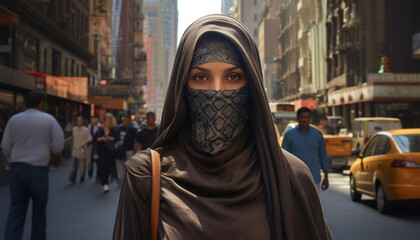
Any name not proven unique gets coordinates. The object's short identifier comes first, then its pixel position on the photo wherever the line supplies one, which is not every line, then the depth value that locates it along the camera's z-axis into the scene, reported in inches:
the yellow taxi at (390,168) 387.5
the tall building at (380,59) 1392.7
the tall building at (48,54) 799.7
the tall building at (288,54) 2598.4
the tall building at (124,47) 2819.9
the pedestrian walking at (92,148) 612.6
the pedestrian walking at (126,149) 534.1
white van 768.3
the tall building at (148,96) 7593.5
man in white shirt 241.4
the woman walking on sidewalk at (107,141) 551.8
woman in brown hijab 79.9
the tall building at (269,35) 3829.0
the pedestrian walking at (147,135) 466.1
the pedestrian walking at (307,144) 326.6
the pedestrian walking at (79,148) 606.9
